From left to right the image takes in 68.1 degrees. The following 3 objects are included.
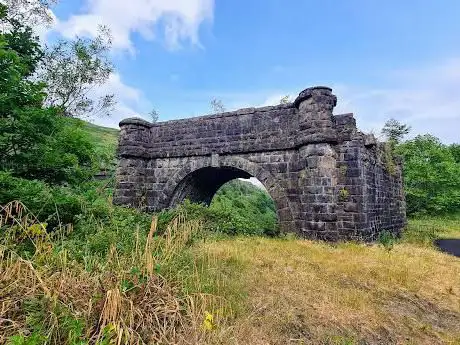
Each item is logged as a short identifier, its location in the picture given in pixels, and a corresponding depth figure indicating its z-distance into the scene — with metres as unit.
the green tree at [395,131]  32.25
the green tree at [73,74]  19.95
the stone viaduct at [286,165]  9.13
